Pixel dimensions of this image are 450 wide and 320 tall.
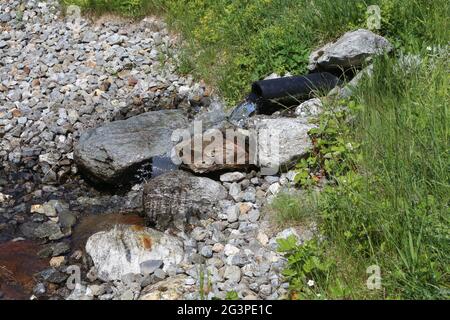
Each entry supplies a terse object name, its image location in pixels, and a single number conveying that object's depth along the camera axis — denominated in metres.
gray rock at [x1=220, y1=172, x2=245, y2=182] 5.39
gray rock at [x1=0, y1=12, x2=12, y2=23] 9.43
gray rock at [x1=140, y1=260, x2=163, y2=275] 4.35
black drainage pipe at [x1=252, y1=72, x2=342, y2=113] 6.09
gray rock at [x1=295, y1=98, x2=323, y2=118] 5.62
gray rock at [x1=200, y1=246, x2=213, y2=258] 4.52
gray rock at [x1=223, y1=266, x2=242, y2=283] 4.13
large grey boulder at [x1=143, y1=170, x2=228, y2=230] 5.09
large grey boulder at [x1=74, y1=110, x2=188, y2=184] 5.96
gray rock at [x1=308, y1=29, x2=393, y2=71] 5.97
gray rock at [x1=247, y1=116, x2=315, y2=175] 5.21
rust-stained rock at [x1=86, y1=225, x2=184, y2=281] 4.40
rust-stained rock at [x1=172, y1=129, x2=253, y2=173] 5.43
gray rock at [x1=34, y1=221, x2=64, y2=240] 5.22
